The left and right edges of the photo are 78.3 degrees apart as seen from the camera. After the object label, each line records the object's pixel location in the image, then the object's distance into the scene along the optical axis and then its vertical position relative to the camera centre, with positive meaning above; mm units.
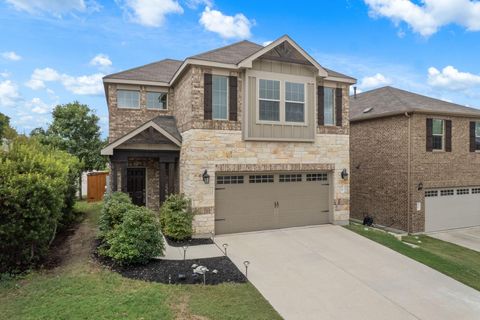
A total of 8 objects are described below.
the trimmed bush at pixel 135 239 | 7232 -2037
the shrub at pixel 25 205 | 6336 -1038
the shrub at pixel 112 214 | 8328 -1576
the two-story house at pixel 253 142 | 10344 +664
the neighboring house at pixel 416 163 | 14414 -172
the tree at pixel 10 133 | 8565 +770
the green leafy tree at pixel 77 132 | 20266 +1858
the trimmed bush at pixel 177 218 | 9781 -1981
